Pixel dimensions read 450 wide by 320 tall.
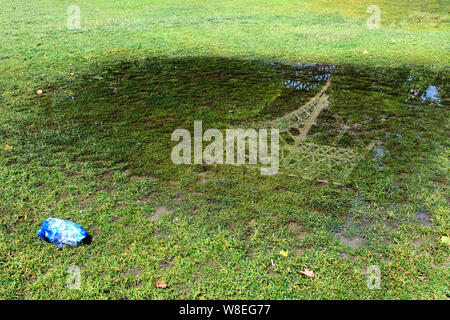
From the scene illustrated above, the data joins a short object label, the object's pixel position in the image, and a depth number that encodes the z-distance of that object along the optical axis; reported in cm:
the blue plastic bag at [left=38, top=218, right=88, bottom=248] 310
